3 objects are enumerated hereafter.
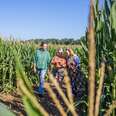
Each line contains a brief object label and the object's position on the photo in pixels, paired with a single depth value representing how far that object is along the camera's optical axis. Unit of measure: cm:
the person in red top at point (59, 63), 573
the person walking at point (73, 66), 533
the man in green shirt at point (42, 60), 593
